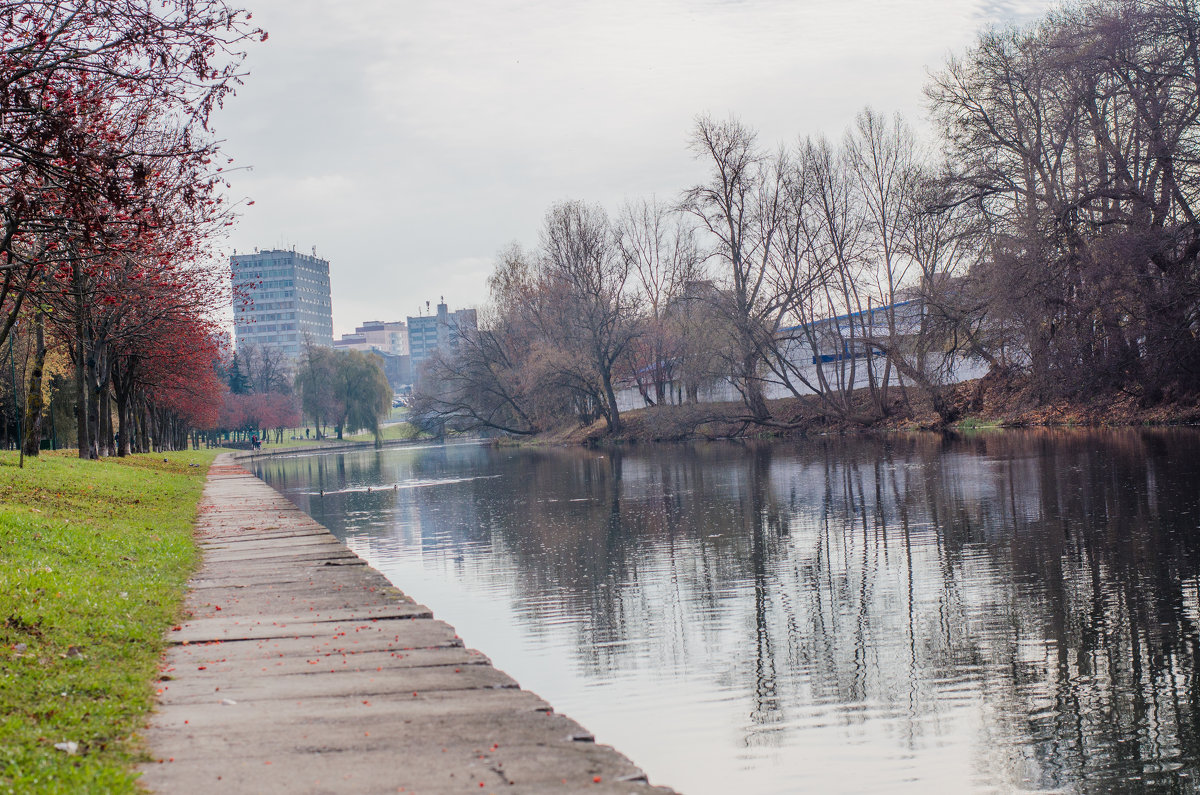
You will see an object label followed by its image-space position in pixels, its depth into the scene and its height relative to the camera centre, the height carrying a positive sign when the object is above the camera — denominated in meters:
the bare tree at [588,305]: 60.12 +6.60
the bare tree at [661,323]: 59.29 +5.27
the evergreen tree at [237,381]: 122.69 +6.76
